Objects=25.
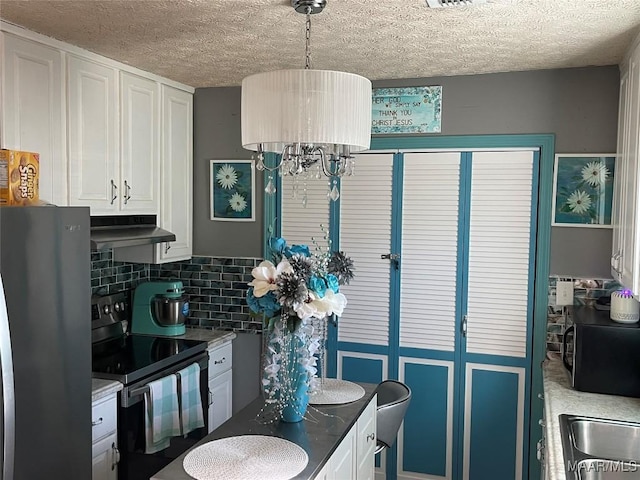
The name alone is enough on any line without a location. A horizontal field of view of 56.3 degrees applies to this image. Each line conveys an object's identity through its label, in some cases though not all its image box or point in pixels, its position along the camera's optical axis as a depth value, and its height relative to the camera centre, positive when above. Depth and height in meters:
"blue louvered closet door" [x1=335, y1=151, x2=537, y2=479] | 3.29 -0.54
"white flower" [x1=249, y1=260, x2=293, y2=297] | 2.03 -0.25
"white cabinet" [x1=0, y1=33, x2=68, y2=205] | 2.45 +0.40
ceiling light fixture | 1.84 +0.30
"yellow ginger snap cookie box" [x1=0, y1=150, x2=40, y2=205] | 2.12 +0.08
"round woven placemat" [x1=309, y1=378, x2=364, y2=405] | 2.39 -0.78
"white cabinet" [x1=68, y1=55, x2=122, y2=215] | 2.82 +0.31
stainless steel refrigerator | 1.93 -0.49
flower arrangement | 2.01 -0.36
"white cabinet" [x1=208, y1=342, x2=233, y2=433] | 3.58 -1.12
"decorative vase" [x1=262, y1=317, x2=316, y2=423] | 2.09 -0.57
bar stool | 2.67 -0.94
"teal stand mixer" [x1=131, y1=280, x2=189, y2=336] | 3.56 -0.64
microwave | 2.63 -0.66
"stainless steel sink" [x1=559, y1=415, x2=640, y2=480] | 2.25 -0.86
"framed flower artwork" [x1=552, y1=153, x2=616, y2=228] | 3.10 +0.10
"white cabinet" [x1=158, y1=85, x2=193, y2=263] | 3.57 +0.19
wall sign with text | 3.38 +0.55
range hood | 2.91 -0.16
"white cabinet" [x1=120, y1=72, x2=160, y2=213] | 3.17 +0.32
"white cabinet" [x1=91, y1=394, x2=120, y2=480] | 2.65 -1.08
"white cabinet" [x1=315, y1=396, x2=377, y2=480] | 2.00 -0.91
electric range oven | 2.84 -0.83
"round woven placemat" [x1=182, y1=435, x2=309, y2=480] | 1.76 -0.79
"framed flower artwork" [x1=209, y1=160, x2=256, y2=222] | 3.80 +0.08
